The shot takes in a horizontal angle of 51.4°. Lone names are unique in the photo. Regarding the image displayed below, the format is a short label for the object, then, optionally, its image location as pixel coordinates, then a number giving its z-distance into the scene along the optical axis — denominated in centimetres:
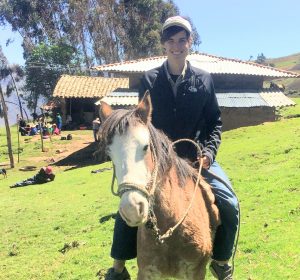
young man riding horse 293
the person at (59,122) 2454
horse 206
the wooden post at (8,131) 1616
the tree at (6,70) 3561
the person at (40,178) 1239
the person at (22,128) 2385
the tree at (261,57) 7213
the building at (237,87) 1718
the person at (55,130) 2263
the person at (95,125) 1530
